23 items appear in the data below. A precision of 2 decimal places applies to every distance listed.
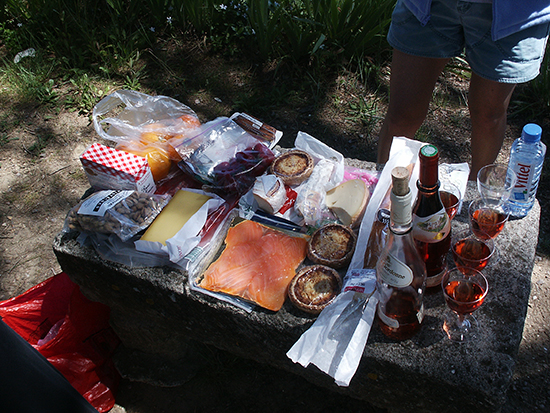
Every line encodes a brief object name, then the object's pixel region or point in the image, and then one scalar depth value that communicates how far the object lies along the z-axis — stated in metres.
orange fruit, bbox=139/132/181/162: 2.22
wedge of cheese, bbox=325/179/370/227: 1.84
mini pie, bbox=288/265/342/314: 1.61
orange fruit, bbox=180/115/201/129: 2.34
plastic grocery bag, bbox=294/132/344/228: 1.90
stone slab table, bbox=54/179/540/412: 1.43
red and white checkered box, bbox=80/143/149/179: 1.98
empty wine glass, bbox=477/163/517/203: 1.80
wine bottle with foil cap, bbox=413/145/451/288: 1.29
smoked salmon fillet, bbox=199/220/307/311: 1.71
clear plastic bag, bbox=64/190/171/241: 1.84
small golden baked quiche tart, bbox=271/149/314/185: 2.04
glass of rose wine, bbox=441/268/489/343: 1.48
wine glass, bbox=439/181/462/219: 1.72
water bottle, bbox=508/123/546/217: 1.63
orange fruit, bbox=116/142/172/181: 2.15
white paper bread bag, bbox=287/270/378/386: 1.44
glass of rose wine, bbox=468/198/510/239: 1.68
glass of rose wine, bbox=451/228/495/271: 1.58
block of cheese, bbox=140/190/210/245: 1.85
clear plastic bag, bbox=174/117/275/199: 2.08
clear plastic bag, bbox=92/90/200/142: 2.27
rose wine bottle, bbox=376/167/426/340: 1.34
